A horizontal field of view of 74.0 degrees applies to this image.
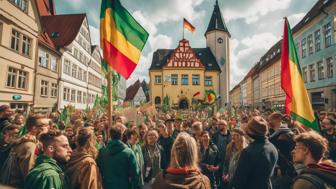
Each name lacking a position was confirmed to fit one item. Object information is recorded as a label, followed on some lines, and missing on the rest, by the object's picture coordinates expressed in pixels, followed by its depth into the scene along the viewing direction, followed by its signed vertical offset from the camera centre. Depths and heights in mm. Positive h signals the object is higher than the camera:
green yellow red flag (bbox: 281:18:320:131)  4211 +413
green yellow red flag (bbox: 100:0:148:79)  4715 +1523
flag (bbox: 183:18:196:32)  30078 +10748
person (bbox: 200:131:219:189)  4699 -1114
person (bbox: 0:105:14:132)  4762 -208
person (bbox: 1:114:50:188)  2613 -673
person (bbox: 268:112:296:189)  3452 -830
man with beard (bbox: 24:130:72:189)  1990 -588
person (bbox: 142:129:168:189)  4825 -1156
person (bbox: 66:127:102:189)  2482 -695
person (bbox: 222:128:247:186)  3834 -827
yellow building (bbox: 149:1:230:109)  40719 +6408
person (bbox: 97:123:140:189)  3154 -847
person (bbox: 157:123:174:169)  5297 -841
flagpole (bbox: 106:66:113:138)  3727 +79
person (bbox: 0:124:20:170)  3448 -479
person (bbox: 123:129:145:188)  4289 -657
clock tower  43594 +11379
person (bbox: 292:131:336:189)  1816 -520
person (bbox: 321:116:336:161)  4491 -504
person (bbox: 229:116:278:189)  2779 -714
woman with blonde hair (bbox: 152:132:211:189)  2092 -630
